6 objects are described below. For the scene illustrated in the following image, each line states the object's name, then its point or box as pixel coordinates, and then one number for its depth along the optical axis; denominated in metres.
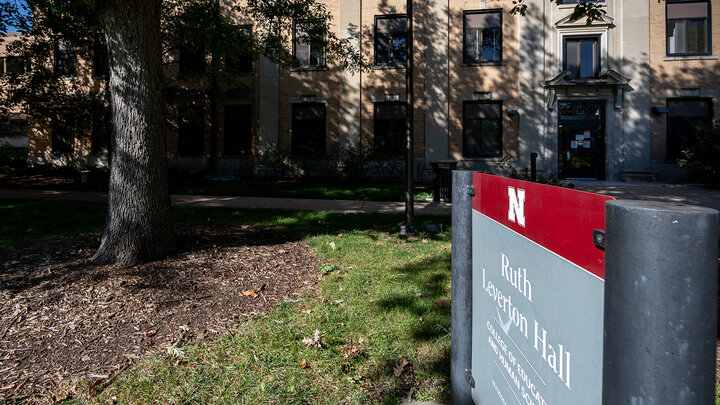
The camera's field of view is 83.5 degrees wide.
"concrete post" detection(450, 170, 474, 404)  2.02
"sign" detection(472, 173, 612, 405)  0.99
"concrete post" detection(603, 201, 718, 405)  0.70
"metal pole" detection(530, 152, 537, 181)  12.65
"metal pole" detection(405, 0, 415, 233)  6.80
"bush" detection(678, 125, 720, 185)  15.06
